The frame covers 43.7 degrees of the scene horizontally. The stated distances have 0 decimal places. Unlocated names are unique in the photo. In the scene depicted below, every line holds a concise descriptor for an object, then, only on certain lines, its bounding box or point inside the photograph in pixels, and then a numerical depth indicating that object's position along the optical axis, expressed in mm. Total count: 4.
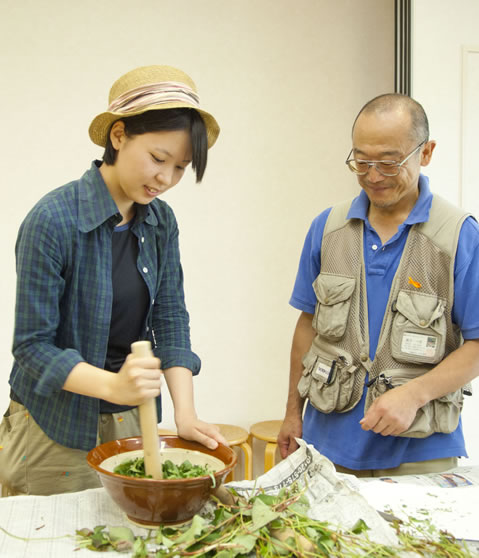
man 1550
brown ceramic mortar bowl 1004
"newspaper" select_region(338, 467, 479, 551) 1108
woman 1184
